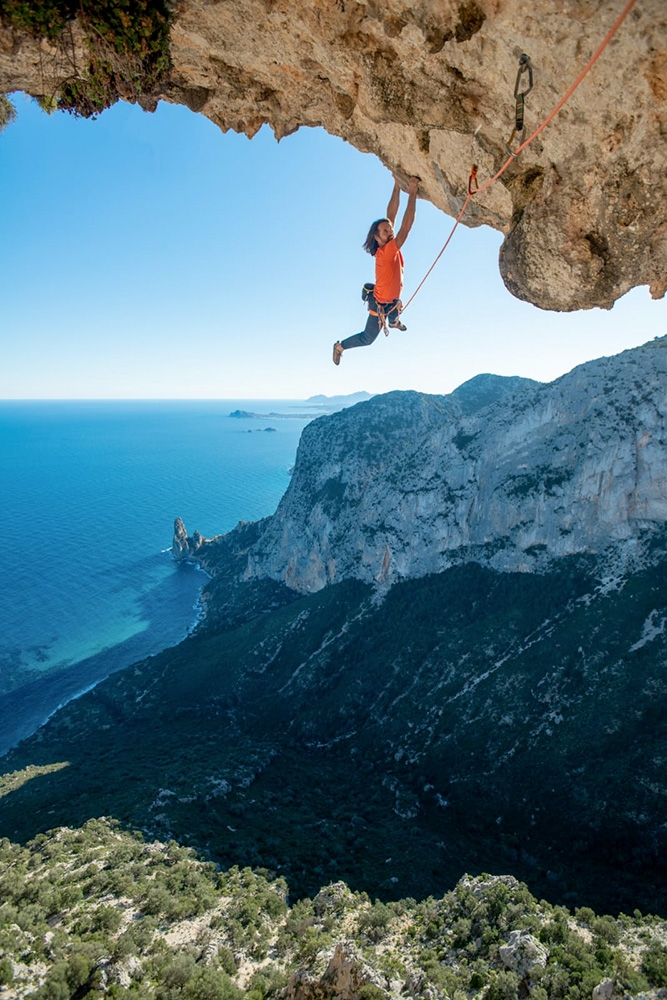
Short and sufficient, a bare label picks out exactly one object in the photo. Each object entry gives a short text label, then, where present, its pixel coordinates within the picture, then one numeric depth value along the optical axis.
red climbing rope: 4.17
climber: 9.95
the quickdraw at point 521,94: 5.75
